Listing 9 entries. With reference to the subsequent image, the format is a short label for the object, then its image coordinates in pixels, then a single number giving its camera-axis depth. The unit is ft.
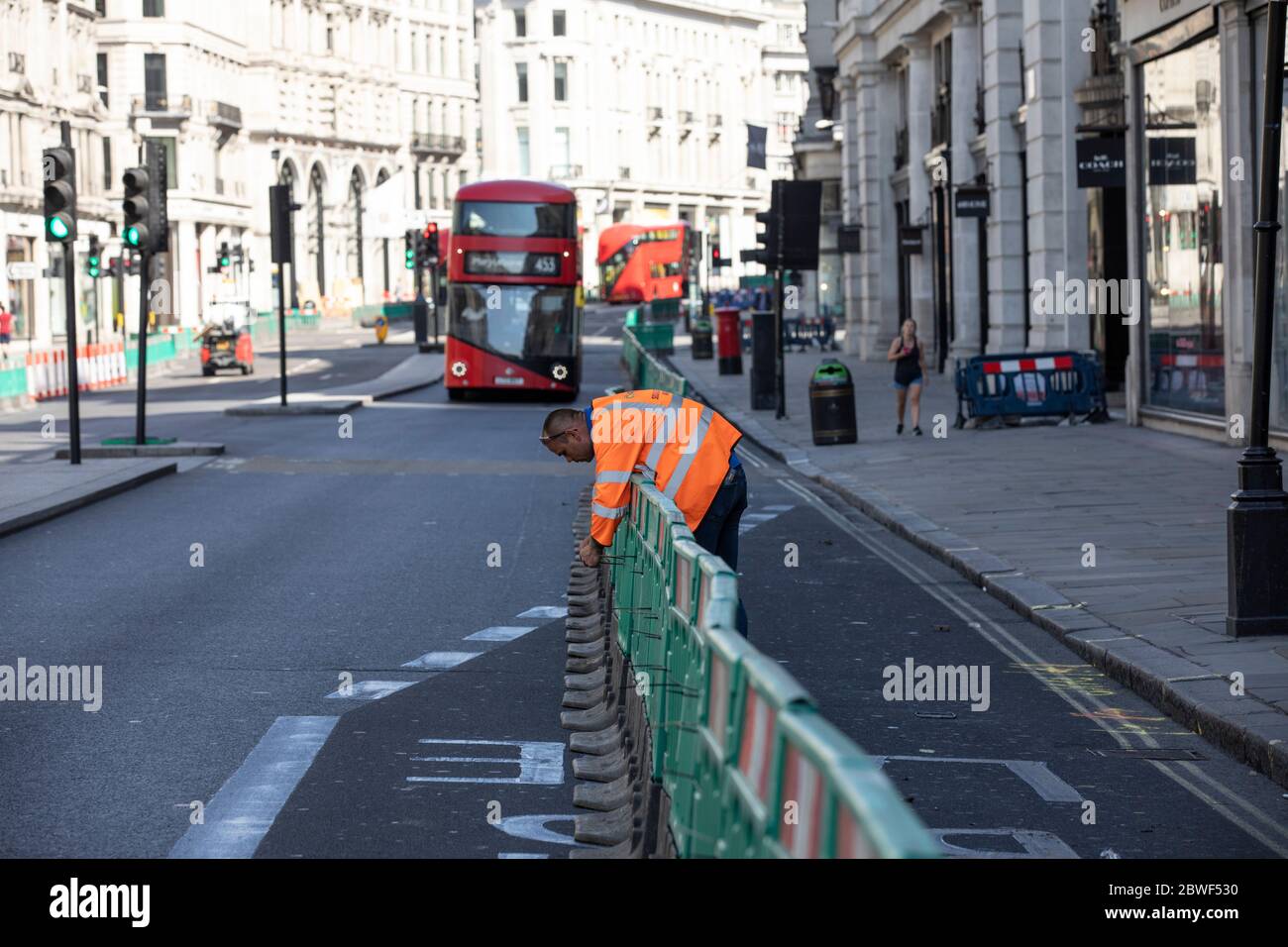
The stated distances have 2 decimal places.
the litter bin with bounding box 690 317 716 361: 191.72
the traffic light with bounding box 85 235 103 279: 186.91
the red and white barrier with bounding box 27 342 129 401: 147.84
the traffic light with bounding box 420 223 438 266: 201.26
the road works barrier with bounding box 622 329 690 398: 87.16
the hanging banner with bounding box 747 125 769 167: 235.20
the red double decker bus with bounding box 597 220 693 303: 353.92
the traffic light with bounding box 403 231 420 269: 210.18
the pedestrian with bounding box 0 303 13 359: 200.75
